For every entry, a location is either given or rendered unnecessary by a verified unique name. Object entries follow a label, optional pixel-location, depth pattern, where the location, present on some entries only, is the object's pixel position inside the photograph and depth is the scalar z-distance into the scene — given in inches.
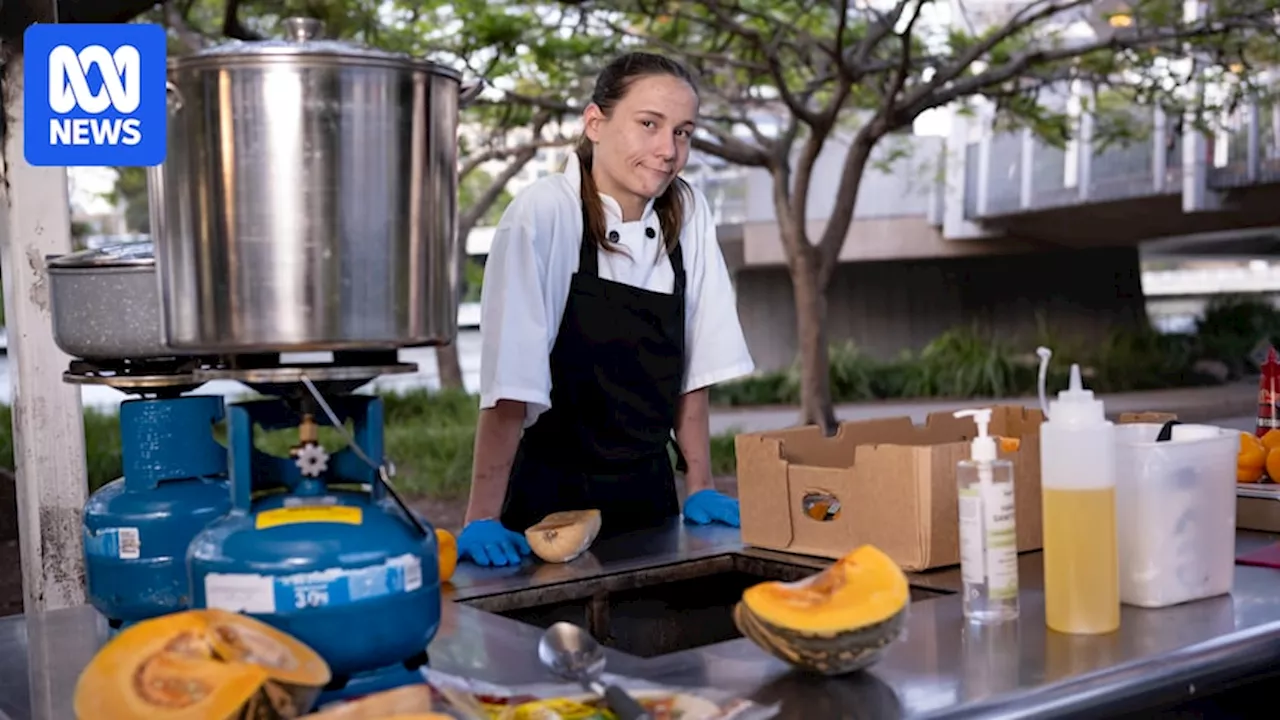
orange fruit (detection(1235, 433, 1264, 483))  93.4
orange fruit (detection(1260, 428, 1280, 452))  94.3
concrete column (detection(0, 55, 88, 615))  128.5
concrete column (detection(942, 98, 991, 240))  625.9
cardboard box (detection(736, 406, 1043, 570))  73.9
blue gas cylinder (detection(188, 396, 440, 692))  51.1
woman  96.3
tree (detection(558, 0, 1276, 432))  304.8
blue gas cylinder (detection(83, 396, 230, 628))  63.7
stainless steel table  54.0
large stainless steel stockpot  50.8
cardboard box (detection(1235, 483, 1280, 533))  88.0
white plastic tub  66.6
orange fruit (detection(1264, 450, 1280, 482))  92.4
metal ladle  55.3
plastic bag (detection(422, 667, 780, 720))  50.9
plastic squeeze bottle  60.2
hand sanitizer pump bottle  62.2
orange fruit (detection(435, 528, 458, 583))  76.7
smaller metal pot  65.2
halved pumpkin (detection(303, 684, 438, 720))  47.6
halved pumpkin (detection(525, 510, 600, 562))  83.7
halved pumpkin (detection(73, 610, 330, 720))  45.8
